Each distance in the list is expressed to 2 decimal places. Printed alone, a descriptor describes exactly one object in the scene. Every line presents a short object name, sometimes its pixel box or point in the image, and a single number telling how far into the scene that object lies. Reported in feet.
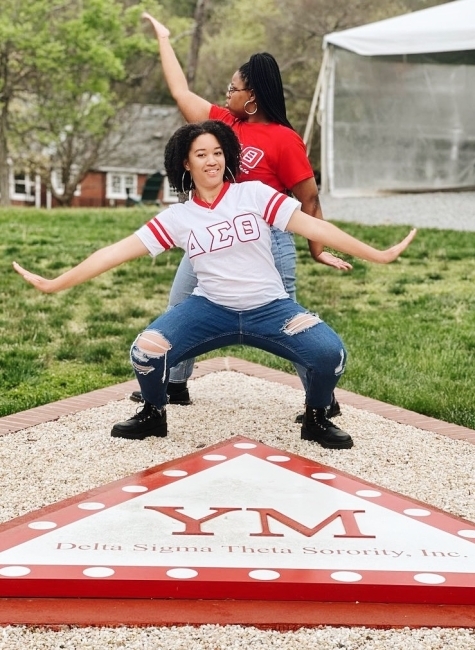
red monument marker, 8.71
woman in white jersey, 12.59
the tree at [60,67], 87.30
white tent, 52.08
